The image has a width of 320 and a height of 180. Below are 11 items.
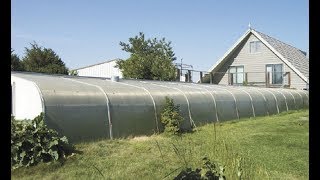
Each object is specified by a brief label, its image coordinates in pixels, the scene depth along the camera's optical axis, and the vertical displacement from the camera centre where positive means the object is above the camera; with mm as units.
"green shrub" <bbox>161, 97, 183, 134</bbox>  9991 -1014
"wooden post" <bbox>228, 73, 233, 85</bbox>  26574 +1061
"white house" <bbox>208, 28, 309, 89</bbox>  25273 +2405
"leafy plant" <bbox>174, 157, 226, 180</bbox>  2808 -857
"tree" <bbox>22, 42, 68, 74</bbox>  26296 +2820
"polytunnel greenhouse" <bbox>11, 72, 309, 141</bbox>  7996 -463
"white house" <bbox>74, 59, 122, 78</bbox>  39285 +2968
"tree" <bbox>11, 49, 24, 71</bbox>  23840 +2362
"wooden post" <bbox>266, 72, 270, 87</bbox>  25045 +992
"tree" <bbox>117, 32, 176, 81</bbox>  24841 +2076
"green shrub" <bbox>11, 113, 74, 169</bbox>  6386 -1284
